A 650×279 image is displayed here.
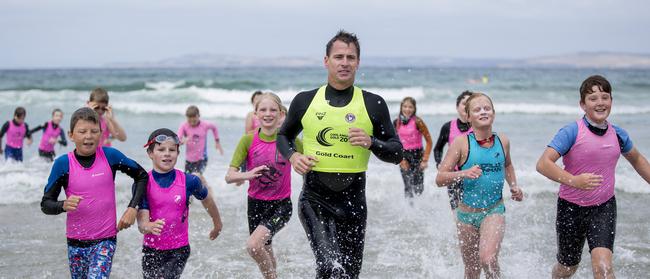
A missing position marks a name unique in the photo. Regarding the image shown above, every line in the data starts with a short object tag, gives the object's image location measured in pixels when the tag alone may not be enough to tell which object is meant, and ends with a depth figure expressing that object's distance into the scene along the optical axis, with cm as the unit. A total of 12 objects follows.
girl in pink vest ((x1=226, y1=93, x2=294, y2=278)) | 1202
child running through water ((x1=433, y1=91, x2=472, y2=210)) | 1559
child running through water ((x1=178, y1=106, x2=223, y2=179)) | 2327
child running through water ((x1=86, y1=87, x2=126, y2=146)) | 1483
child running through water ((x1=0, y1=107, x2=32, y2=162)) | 2917
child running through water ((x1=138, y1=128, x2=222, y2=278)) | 991
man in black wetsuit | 932
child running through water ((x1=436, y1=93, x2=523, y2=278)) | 1070
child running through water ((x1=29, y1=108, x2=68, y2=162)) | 2889
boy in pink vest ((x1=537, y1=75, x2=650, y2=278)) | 1039
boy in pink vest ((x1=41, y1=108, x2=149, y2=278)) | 947
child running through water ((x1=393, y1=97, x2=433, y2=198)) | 2083
